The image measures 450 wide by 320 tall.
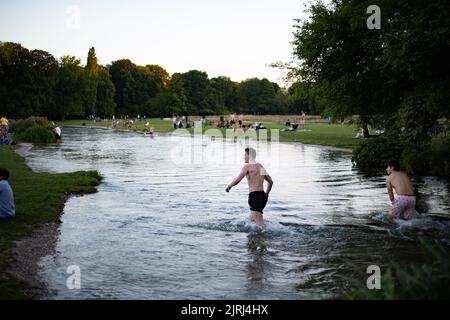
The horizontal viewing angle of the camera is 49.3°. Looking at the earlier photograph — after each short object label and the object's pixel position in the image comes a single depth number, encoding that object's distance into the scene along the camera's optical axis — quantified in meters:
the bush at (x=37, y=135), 41.31
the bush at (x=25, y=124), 47.12
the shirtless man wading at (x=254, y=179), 10.84
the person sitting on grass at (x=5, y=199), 10.80
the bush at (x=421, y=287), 4.78
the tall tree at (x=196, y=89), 138.50
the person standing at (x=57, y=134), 42.59
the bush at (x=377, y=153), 24.72
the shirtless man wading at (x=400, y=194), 11.73
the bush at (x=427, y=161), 21.88
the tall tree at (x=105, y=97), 120.44
